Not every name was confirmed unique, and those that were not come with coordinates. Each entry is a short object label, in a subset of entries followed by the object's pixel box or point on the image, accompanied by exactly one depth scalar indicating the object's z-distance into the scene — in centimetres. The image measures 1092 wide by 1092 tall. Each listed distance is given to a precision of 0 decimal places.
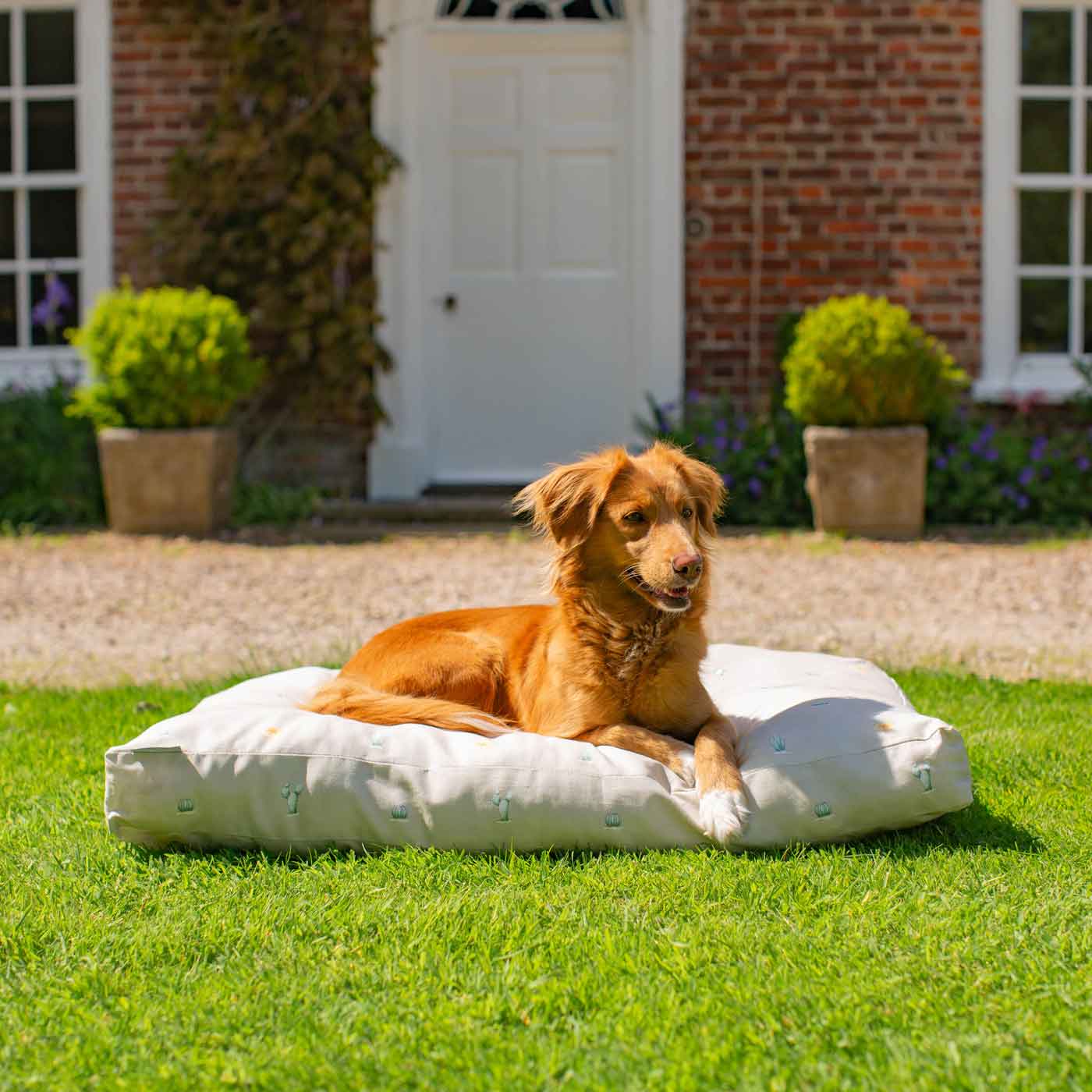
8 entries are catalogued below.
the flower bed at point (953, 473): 831
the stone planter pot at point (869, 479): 781
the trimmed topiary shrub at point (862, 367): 774
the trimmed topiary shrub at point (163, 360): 793
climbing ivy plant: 895
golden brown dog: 304
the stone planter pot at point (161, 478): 804
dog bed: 294
